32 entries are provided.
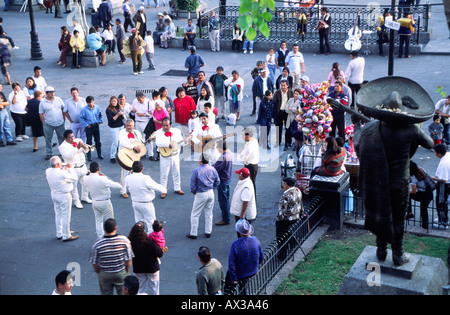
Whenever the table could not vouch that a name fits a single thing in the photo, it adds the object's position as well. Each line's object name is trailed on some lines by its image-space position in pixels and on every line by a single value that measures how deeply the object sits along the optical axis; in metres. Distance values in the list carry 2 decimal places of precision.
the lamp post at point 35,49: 26.56
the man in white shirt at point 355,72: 19.30
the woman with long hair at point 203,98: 17.48
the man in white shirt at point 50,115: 16.27
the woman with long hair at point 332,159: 12.25
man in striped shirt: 9.27
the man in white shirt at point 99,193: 11.80
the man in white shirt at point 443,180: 11.82
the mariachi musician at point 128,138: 14.34
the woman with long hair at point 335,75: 18.34
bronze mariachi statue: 7.84
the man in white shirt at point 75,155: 13.70
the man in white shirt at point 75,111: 16.25
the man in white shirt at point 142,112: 16.27
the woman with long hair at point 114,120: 16.08
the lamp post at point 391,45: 15.11
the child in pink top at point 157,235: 9.90
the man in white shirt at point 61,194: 11.98
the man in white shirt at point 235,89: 18.97
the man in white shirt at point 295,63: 20.86
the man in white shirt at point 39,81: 19.31
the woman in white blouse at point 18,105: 17.70
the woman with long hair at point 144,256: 9.56
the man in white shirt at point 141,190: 11.66
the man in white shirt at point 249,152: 13.23
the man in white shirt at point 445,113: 15.84
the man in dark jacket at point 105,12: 30.02
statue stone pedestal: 8.10
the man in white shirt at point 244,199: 11.70
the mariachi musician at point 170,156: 14.28
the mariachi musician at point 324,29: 26.41
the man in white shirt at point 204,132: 14.92
